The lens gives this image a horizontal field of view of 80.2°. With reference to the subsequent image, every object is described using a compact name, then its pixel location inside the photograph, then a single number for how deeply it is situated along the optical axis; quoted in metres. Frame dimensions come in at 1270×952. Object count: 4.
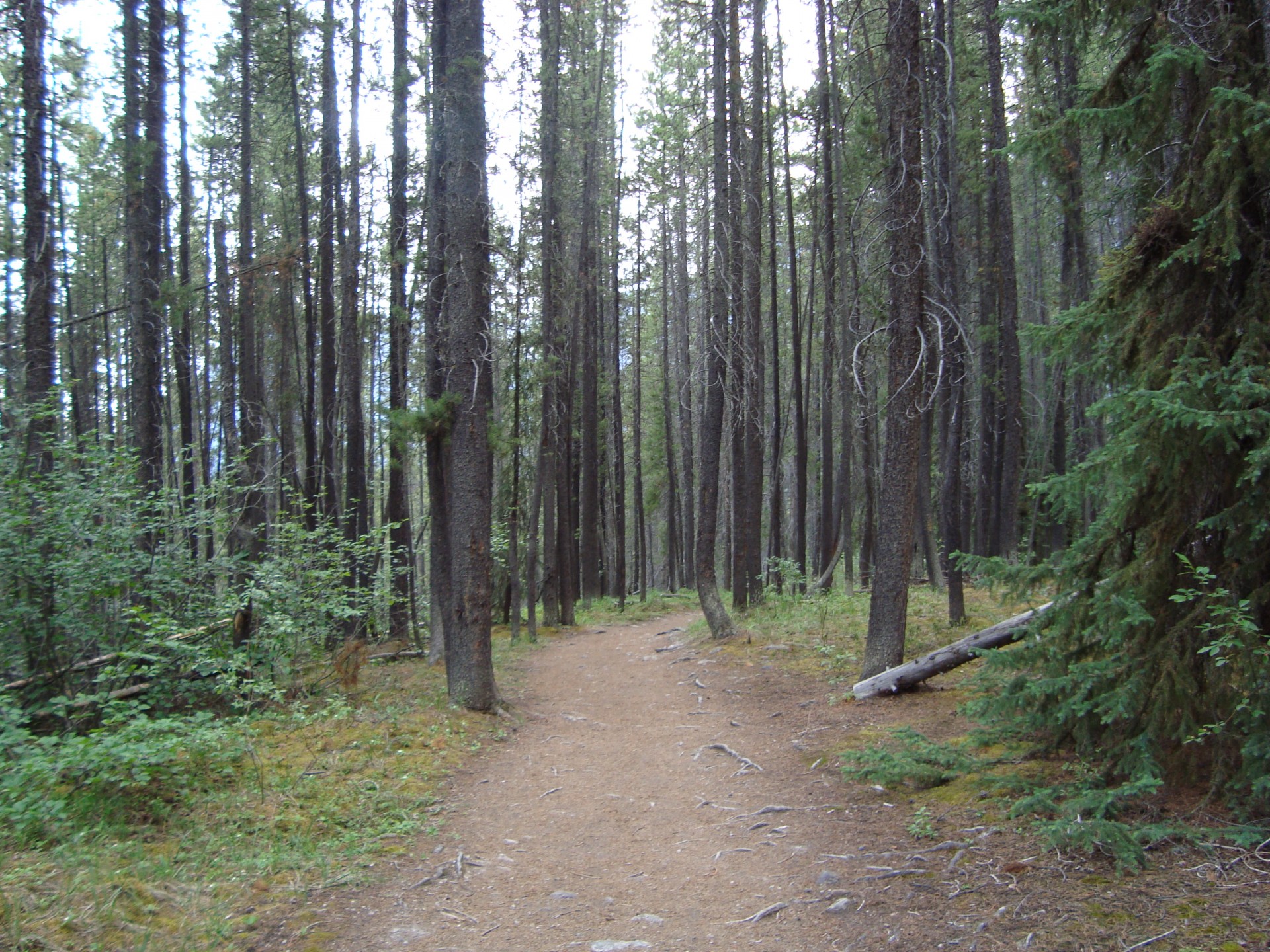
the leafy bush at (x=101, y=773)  4.74
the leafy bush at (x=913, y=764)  5.71
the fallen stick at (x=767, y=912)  4.36
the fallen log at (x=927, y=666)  7.39
